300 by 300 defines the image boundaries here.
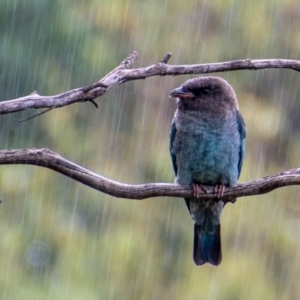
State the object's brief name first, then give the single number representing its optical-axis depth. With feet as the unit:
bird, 29.19
